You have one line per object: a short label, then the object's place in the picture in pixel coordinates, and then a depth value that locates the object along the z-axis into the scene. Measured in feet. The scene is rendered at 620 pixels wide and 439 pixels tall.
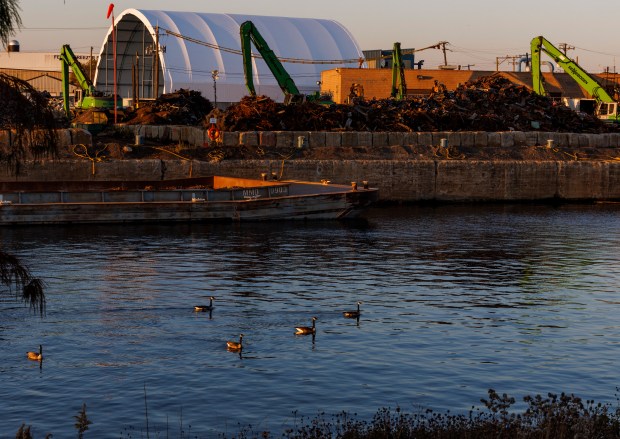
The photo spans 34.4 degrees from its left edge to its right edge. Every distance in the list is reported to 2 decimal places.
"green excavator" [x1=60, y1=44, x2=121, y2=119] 248.11
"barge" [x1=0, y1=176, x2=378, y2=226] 140.36
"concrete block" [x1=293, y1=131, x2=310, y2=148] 183.52
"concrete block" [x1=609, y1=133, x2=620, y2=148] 206.28
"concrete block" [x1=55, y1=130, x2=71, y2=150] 173.47
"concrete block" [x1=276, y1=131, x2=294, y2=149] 182.80
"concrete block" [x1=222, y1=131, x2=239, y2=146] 180.45
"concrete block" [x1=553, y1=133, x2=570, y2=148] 202.08
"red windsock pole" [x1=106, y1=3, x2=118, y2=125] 198.83
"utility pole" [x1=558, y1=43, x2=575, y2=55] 405.39
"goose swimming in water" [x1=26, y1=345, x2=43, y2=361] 65.16
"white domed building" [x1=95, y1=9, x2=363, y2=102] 325.83
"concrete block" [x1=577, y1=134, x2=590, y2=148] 203.07
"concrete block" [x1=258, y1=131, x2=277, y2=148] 182.39
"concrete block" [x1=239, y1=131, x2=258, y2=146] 181.37
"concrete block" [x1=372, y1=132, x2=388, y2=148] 188.14
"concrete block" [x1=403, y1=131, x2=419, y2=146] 190.70
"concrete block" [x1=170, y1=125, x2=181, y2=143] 189.98
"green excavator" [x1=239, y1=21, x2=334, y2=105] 222.07
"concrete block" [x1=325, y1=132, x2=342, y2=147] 185.57
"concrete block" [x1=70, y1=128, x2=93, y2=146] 175.22
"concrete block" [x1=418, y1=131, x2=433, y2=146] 191.72
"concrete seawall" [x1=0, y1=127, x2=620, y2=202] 168.25
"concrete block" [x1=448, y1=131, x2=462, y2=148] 192.65
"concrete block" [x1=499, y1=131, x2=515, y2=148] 196.52
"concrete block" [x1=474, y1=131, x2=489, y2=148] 194.90
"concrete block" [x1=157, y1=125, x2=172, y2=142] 190.90
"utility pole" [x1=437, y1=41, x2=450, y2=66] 347.81
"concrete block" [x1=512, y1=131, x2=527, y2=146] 198.29
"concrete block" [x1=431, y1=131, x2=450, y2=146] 192.24
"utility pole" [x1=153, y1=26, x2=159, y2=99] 277.01
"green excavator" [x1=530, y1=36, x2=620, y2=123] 266.16
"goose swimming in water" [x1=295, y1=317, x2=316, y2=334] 73.32
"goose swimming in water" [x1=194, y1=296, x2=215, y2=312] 81.71
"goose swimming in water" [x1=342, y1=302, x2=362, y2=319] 80.33
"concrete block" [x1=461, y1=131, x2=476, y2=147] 193.98
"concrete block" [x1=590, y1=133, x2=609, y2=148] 204.21
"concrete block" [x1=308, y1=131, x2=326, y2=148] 185.06
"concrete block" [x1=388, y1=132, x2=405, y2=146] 189.37
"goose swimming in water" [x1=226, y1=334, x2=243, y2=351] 68.33
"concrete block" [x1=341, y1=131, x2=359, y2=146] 186.60
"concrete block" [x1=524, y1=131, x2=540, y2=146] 199.11
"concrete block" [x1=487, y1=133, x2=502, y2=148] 195.72
